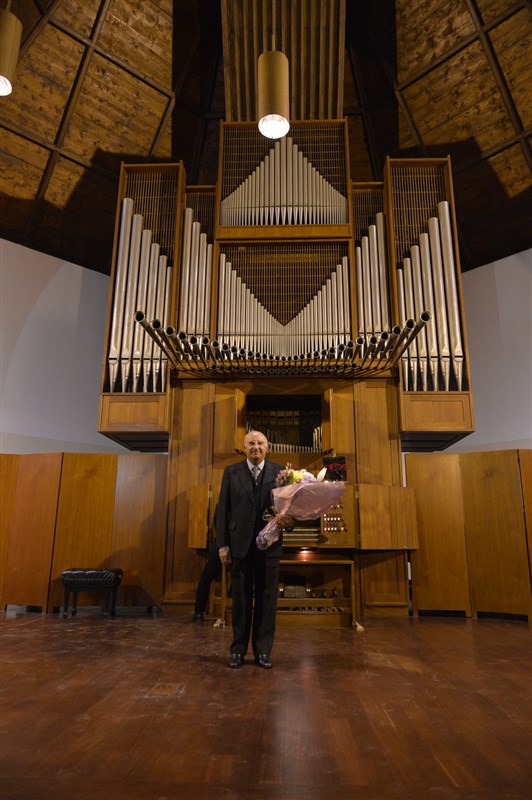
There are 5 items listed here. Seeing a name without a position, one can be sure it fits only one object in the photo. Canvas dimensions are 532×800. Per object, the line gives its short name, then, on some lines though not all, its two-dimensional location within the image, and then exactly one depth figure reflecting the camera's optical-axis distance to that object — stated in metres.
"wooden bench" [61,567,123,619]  6.28
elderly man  3.98
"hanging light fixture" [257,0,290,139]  3.58
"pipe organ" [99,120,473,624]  6.77
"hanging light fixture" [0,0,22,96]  3.68
